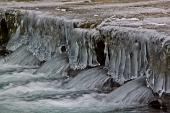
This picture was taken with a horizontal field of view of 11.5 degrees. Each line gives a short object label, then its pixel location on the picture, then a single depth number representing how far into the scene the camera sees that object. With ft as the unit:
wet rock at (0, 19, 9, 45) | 75.00
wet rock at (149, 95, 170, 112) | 42.20
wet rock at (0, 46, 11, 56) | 73.63
